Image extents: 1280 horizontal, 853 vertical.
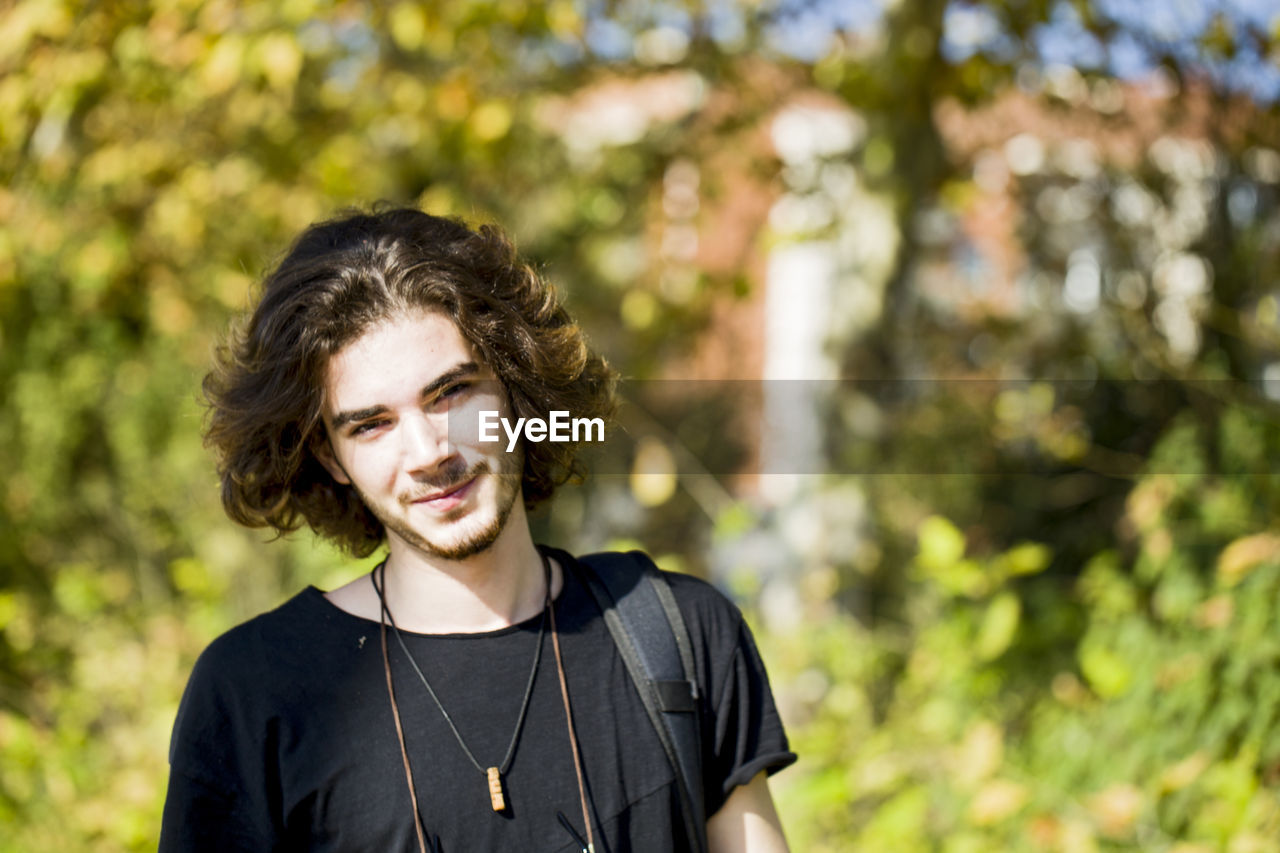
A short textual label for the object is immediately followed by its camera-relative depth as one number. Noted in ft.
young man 4.55
